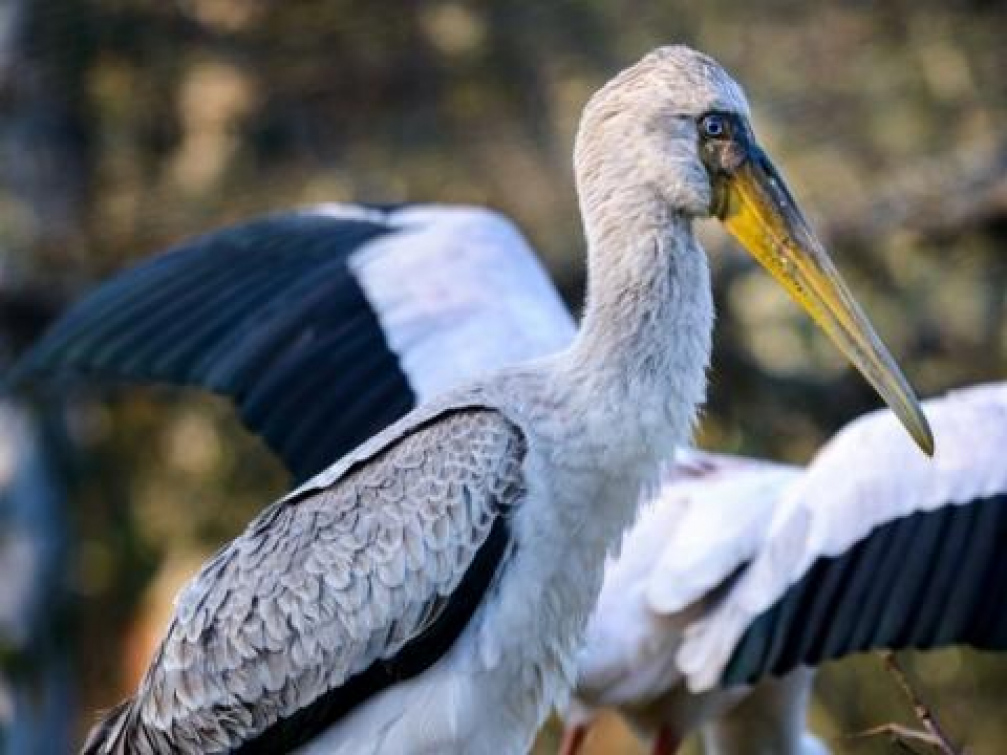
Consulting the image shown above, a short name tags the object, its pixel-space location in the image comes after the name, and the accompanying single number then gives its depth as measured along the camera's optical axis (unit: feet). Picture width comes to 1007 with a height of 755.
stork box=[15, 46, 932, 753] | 30.53
